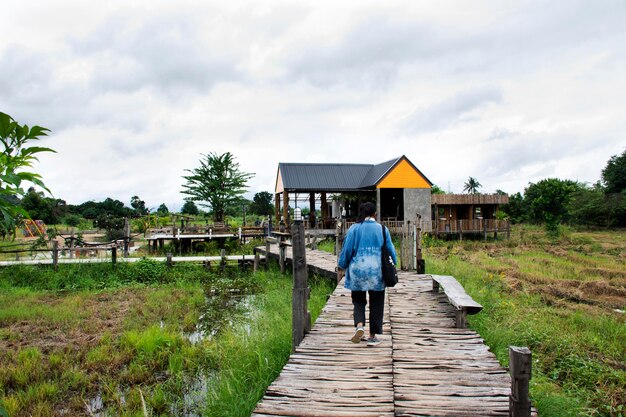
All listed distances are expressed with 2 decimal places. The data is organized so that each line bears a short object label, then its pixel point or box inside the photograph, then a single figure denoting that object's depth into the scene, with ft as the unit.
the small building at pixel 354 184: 79.25
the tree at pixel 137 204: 143.54
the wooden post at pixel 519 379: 8.77
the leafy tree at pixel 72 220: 116.37
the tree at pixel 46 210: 91.45
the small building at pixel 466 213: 84.12
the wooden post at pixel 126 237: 61.26
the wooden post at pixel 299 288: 17.08
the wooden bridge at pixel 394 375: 11.30
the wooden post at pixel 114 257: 48.37
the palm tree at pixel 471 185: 206.24
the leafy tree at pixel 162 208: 152.05
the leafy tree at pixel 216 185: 101.40
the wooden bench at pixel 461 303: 17.86
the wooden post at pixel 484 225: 85.76
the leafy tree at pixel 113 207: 137.69
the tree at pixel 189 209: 170.65
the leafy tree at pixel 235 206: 103.35
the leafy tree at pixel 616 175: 102.83
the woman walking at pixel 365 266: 15.79
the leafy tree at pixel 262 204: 172.04
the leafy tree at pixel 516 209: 132.31
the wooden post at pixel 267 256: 52.52
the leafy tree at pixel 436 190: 158.17
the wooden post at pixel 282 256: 46.37
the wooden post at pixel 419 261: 32.19
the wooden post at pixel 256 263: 51.24
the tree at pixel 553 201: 104.83
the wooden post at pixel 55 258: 47.87
